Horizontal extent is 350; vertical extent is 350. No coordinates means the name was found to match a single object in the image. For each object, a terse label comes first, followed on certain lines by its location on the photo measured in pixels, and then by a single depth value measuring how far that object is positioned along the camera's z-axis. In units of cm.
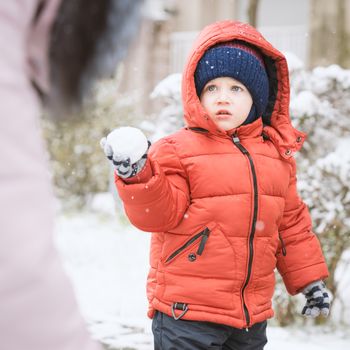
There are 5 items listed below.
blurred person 77
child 240
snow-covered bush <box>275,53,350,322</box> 415
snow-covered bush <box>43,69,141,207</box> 925
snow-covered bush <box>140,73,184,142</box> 456
